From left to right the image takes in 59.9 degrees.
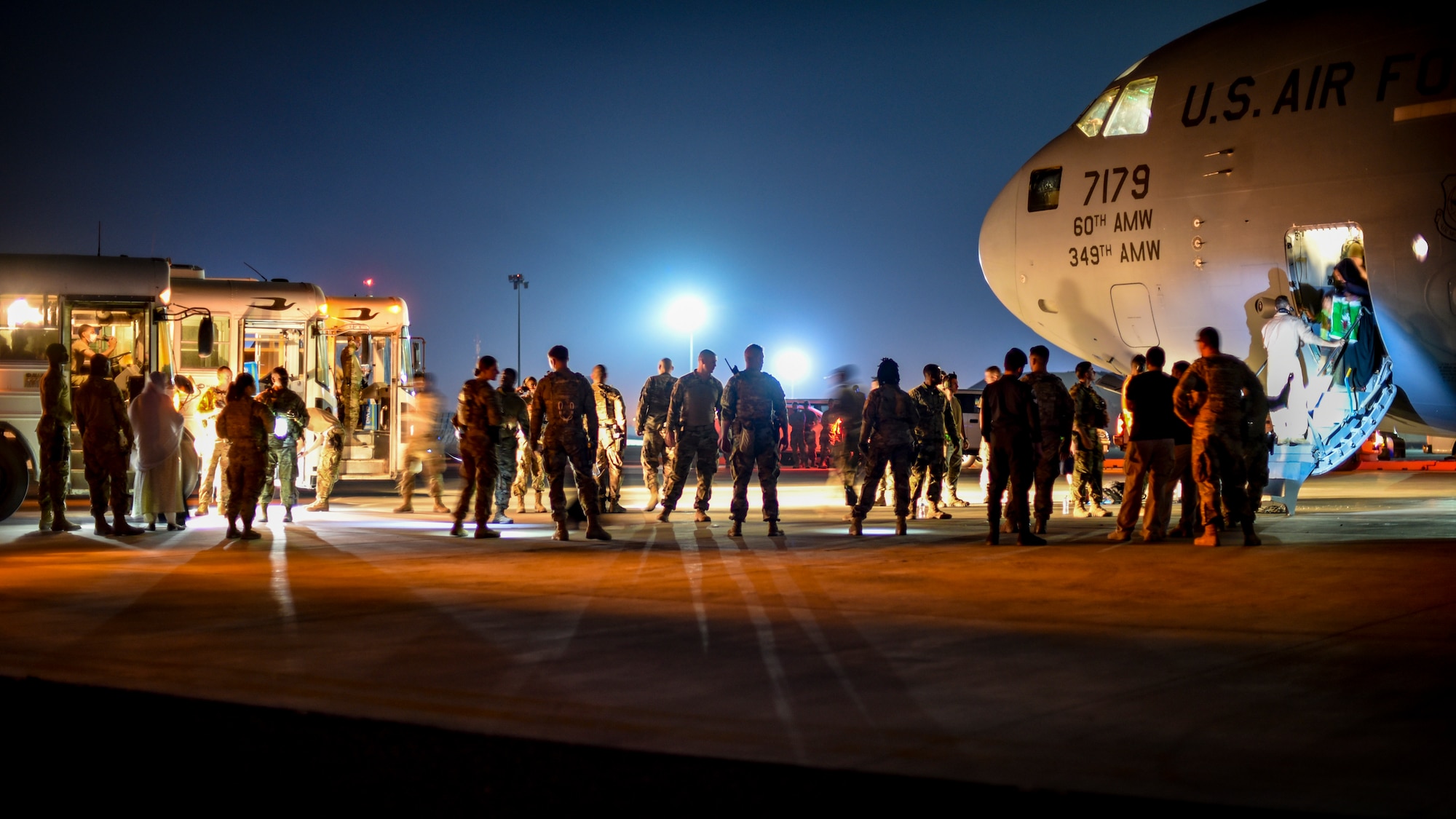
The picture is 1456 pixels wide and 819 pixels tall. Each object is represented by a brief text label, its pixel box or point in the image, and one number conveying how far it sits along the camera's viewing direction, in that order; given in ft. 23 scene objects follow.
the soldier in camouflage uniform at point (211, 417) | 46.91
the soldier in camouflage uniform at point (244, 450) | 37.88
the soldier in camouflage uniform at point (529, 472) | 50.83
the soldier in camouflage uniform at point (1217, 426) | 33.19
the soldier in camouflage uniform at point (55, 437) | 40.57
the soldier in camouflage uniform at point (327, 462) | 50.65
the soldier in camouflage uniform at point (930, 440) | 46.26
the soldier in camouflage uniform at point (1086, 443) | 46.83
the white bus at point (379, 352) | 62.34
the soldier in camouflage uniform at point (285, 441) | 43.96
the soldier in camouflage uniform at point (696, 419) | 42.86
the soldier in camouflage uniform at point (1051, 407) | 40.93
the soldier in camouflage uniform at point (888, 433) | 38.17
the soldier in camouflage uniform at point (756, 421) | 38.93
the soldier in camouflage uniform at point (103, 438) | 39.60
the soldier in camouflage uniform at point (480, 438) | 37.78
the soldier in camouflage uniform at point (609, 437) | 47.57
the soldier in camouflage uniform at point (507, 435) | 43.50
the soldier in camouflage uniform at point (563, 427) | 36.88
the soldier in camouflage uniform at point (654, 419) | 46.85
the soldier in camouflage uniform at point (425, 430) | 47.21
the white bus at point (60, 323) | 46.44
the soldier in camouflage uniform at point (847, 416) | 47.52
